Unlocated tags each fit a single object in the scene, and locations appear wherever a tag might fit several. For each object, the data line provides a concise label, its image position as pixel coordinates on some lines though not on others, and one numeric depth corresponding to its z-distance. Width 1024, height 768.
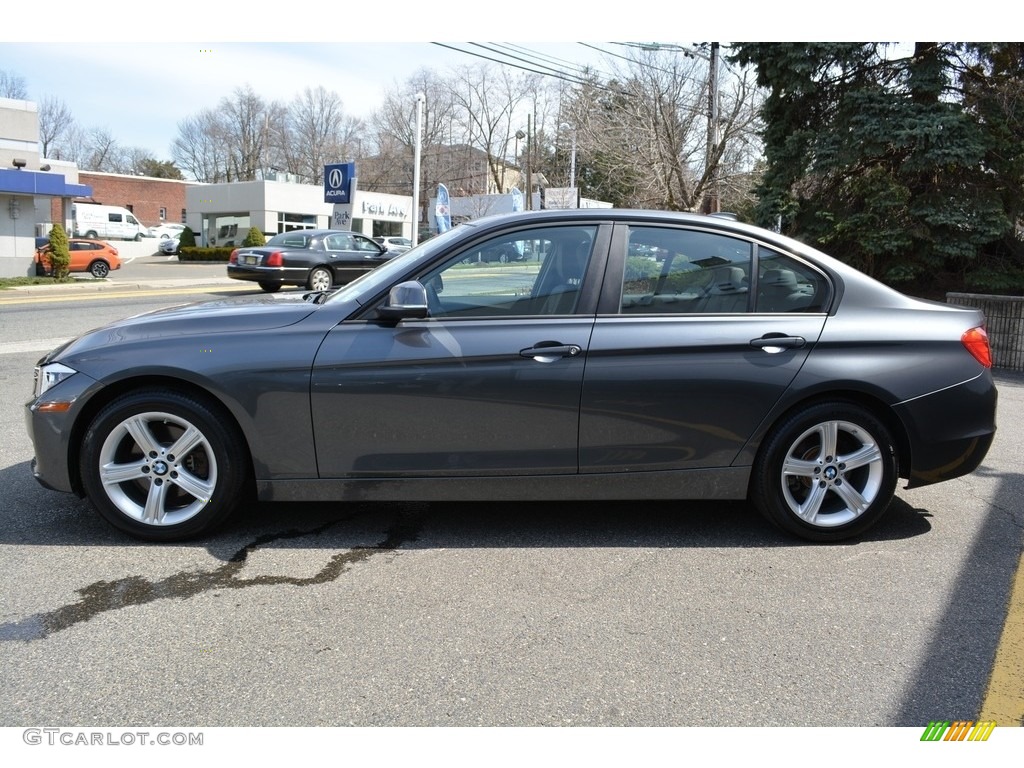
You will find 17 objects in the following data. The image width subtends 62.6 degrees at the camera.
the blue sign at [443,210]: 32.59
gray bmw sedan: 3.98
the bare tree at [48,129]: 80.44
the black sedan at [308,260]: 19.12
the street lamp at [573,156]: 30.00
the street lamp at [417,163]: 29.23
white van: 45.88
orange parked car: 29.42
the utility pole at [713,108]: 19.86
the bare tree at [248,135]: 83.69
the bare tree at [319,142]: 80.00
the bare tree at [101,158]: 90.25
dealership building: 47.59
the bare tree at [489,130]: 63.26
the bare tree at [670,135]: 20.97
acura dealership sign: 24.14
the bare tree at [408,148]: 66.31
